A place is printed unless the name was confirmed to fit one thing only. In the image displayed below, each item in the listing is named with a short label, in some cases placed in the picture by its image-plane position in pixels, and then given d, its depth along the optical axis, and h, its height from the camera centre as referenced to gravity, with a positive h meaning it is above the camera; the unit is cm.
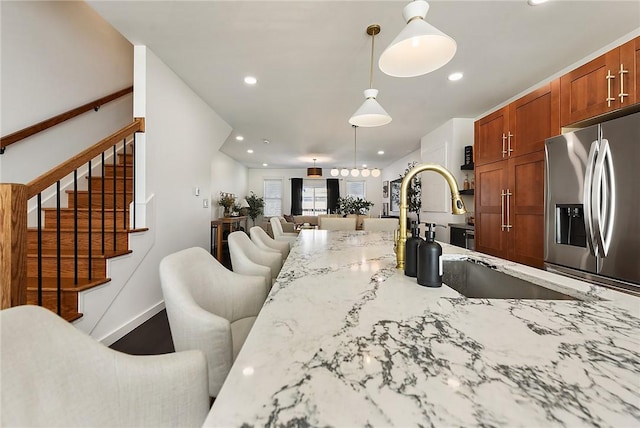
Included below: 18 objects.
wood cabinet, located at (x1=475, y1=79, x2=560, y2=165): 233 +87
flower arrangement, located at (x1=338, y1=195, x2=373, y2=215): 676 +23
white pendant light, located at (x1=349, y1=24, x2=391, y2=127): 216 +81
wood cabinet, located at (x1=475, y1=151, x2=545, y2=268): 246 +7
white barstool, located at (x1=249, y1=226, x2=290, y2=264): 242 -27
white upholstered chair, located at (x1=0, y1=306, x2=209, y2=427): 49 -35
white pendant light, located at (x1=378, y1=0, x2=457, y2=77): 124 +83
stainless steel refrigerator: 163 +9
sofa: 866 -18
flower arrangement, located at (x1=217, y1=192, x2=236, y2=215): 722 +32
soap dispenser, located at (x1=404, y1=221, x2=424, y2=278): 109 -16
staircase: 184 -30
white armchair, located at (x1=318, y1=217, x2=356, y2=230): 412 -14
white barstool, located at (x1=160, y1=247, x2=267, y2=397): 91 -38
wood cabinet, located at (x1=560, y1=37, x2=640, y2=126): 177 +93
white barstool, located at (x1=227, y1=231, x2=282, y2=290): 171 -31
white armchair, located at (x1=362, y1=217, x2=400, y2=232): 392 -13
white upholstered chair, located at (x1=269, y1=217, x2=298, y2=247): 374 -27
